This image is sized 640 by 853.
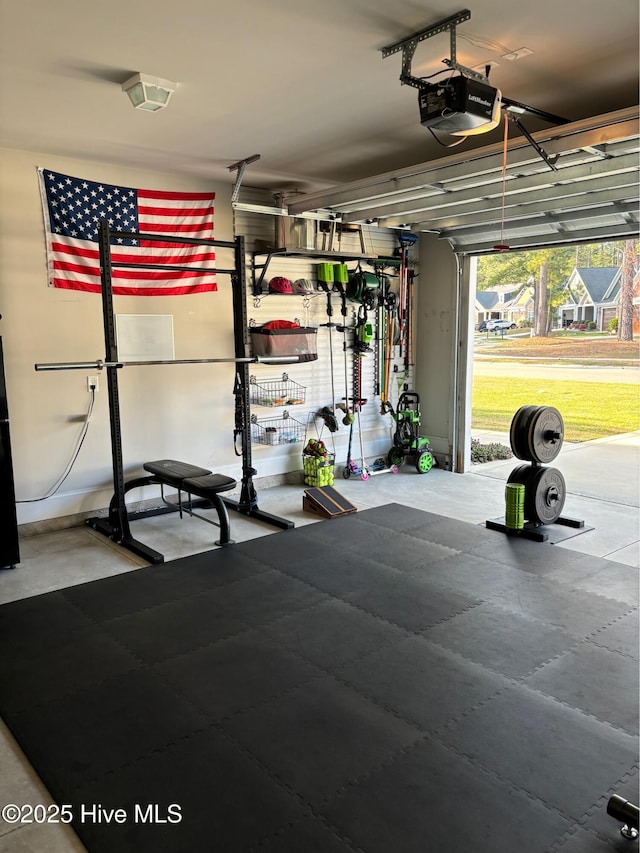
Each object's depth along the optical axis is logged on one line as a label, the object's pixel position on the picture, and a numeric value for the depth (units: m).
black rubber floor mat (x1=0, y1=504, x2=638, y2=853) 2.34
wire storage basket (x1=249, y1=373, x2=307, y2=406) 6.86
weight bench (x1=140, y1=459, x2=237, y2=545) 5.14
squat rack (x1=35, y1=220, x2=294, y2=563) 4.96
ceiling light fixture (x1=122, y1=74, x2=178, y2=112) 3.74
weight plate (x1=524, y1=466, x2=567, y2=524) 5.48
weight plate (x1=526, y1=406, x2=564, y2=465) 5.46
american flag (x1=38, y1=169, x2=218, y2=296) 5.51
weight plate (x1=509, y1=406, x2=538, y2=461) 5.50
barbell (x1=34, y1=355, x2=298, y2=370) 4.69
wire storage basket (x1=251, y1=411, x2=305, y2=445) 6.88
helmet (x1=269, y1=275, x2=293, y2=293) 6.81
